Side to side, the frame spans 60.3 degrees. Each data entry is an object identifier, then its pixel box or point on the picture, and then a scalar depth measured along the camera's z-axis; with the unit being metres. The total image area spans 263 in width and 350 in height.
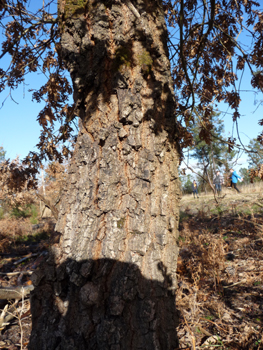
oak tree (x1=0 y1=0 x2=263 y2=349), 1.54
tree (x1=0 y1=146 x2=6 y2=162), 35.72
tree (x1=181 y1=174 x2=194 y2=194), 28.88
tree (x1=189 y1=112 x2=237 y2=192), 31.52
